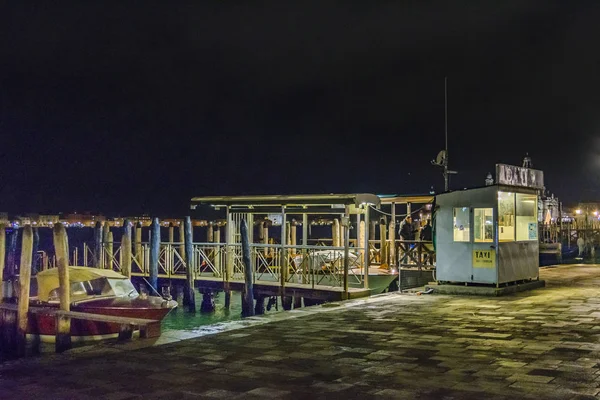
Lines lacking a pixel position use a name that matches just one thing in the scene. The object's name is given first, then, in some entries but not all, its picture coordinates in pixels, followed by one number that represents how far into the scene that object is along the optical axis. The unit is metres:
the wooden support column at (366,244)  16.62
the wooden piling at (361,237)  20.97
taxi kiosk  15.11
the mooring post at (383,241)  22.50
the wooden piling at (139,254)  25.50
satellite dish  21.97
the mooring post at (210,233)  27.72
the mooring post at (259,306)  21.64
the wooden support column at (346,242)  15.62
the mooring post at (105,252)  25.56
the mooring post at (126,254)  20.88
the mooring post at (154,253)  21.44
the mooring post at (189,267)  21.58
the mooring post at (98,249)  25.41
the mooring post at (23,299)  13.62
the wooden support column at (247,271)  18.45
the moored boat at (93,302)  15.01
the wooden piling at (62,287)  12.38
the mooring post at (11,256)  21.73
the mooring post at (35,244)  21.78
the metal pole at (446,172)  21.95
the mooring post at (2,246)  15.60
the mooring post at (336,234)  24.86
